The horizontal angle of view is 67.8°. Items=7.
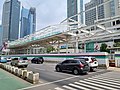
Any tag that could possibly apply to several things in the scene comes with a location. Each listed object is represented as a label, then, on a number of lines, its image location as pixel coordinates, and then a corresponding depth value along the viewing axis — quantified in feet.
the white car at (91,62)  36.65
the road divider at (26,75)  20.34
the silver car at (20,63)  47.80
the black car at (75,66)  29.58
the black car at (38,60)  67.48
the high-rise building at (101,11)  175.09
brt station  60.73
